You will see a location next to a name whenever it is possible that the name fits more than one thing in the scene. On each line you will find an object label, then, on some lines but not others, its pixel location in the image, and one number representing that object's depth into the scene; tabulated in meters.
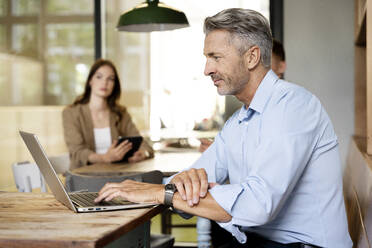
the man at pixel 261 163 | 1.88
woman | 3.76
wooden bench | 2.08
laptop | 1.89
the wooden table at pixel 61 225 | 1.64
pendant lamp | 3.46
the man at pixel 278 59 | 3.32
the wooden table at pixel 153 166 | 3.08
